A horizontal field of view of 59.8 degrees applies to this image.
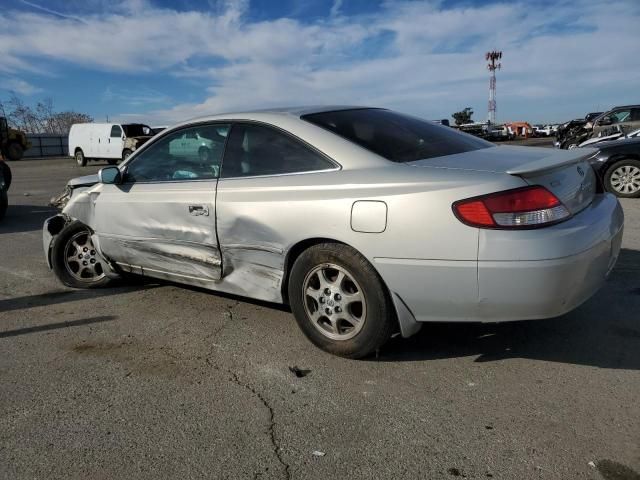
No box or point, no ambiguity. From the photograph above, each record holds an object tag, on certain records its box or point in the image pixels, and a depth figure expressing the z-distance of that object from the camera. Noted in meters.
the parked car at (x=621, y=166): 9.22
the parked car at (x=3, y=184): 9.11
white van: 25.48
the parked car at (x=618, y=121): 17.47
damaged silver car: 2.79
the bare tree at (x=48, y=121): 56.06
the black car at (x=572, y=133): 20.64
